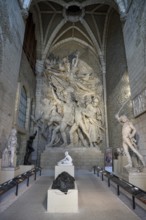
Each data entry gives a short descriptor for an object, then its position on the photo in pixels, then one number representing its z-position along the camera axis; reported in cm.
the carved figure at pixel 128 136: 574
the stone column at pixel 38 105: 1051
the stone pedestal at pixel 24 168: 688
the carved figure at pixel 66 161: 592
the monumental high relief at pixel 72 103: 1041
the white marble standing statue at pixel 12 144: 584
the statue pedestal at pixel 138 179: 462
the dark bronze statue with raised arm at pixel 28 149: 852
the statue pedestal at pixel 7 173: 529
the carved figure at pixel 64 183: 292
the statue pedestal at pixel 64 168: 561
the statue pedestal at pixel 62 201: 281
